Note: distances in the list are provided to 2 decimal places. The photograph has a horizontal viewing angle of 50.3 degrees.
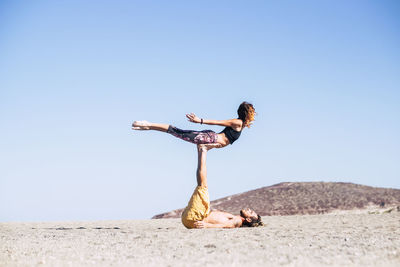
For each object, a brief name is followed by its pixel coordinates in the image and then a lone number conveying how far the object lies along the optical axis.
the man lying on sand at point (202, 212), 8.66
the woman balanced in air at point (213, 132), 8.97
